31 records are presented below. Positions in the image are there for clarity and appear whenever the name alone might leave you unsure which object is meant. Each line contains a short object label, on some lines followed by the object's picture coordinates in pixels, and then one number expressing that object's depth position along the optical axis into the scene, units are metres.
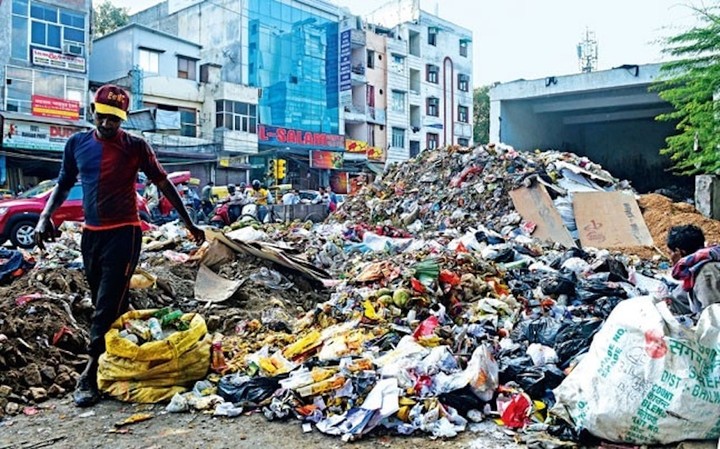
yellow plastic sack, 2.99
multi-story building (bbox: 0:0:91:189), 19.25
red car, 10.19
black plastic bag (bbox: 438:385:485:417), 2.86
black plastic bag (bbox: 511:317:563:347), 3.44
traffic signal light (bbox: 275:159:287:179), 26.17
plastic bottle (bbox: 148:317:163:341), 3.15
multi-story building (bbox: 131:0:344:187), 28.48
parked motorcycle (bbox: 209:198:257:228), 12.82
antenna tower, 31.64
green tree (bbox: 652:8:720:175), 7.88
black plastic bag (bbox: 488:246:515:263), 6.54
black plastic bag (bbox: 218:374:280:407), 2.98
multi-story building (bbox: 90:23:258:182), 23.55
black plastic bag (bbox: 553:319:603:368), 3.24
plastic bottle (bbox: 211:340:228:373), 3.35
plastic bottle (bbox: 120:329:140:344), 3.06
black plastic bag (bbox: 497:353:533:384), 3.10
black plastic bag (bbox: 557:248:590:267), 6.35
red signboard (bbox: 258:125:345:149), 27.89
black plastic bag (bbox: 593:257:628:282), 5.57
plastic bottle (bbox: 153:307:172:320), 3.34
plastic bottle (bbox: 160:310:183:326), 3.33
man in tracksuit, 3.10
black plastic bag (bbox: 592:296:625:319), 4.12
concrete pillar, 9.82
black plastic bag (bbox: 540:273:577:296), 4.67
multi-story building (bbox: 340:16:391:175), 31.98
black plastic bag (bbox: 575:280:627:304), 4.54
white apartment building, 36.66
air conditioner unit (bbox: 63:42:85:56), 21.45
